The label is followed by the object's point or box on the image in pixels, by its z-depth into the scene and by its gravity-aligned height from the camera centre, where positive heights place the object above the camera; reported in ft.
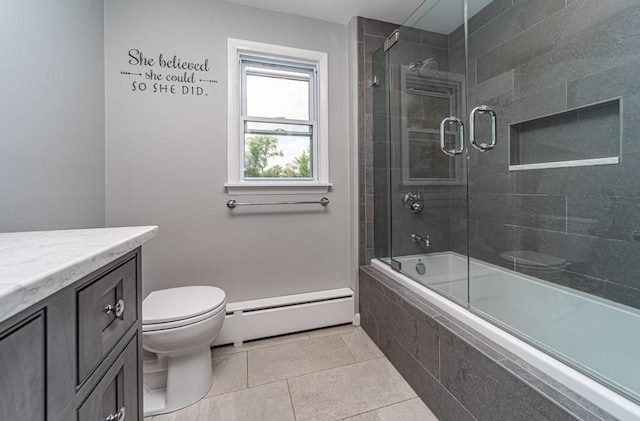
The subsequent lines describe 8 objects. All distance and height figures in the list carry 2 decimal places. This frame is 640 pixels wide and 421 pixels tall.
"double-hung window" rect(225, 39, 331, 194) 6.19 +2.16
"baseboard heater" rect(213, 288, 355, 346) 5.86 -2.41
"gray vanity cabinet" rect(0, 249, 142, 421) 1.17 -0.82
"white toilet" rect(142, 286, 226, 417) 3.97 -2.05
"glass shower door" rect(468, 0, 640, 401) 4.18 +0.48
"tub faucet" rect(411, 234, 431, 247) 6.66 -0.73
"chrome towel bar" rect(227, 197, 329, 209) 6.07 +0.17
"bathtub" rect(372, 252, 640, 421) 2.63 -1.62
